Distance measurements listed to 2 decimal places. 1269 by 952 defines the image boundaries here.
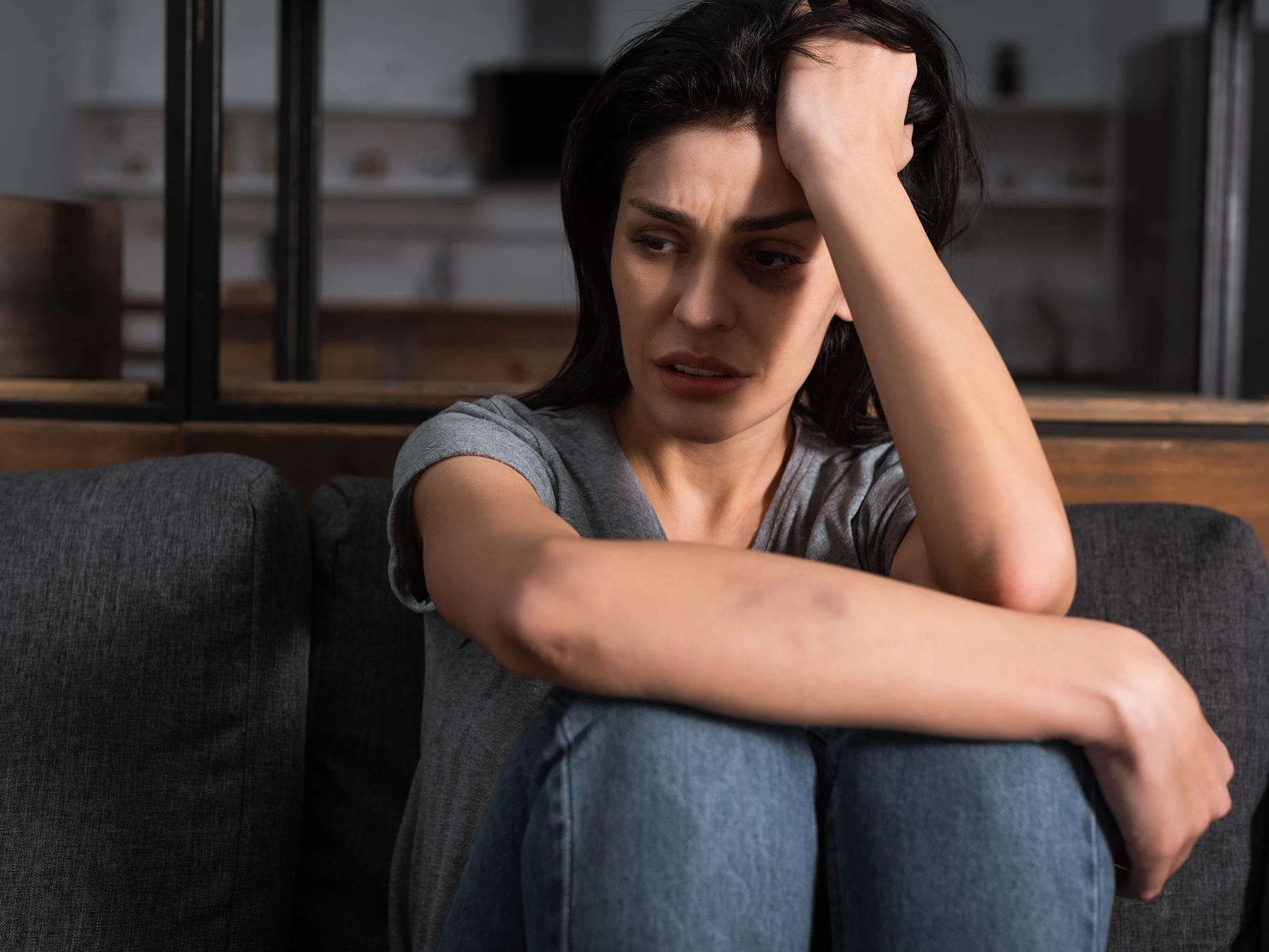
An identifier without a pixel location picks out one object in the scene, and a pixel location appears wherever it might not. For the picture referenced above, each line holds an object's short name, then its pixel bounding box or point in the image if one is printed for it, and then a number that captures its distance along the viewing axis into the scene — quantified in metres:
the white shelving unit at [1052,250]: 5.71
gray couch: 0.94
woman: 0.65
